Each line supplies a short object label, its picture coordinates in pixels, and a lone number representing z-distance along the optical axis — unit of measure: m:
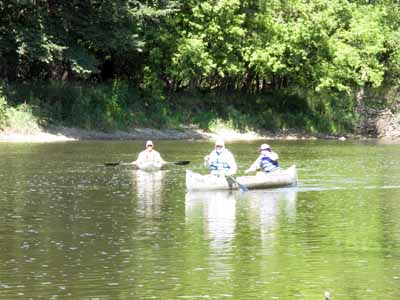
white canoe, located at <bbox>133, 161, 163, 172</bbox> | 37.03
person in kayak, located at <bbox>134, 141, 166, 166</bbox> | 37.28
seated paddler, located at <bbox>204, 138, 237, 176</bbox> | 30.89
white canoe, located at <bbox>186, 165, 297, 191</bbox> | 30.02
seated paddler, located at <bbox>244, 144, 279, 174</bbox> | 32.28
